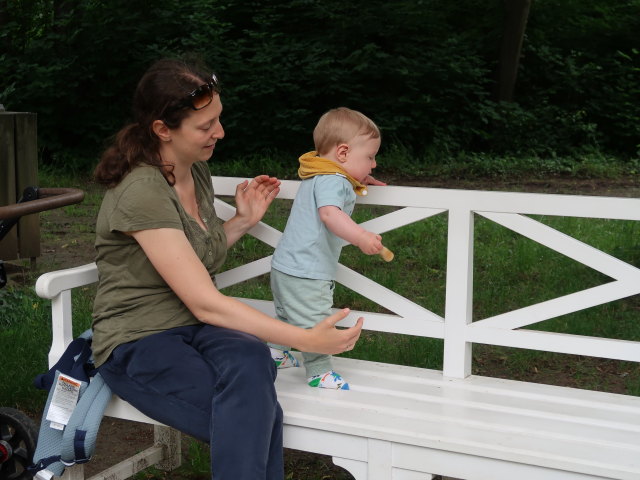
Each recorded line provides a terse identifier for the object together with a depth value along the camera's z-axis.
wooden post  6.93
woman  2.80
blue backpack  3.01
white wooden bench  2.74
